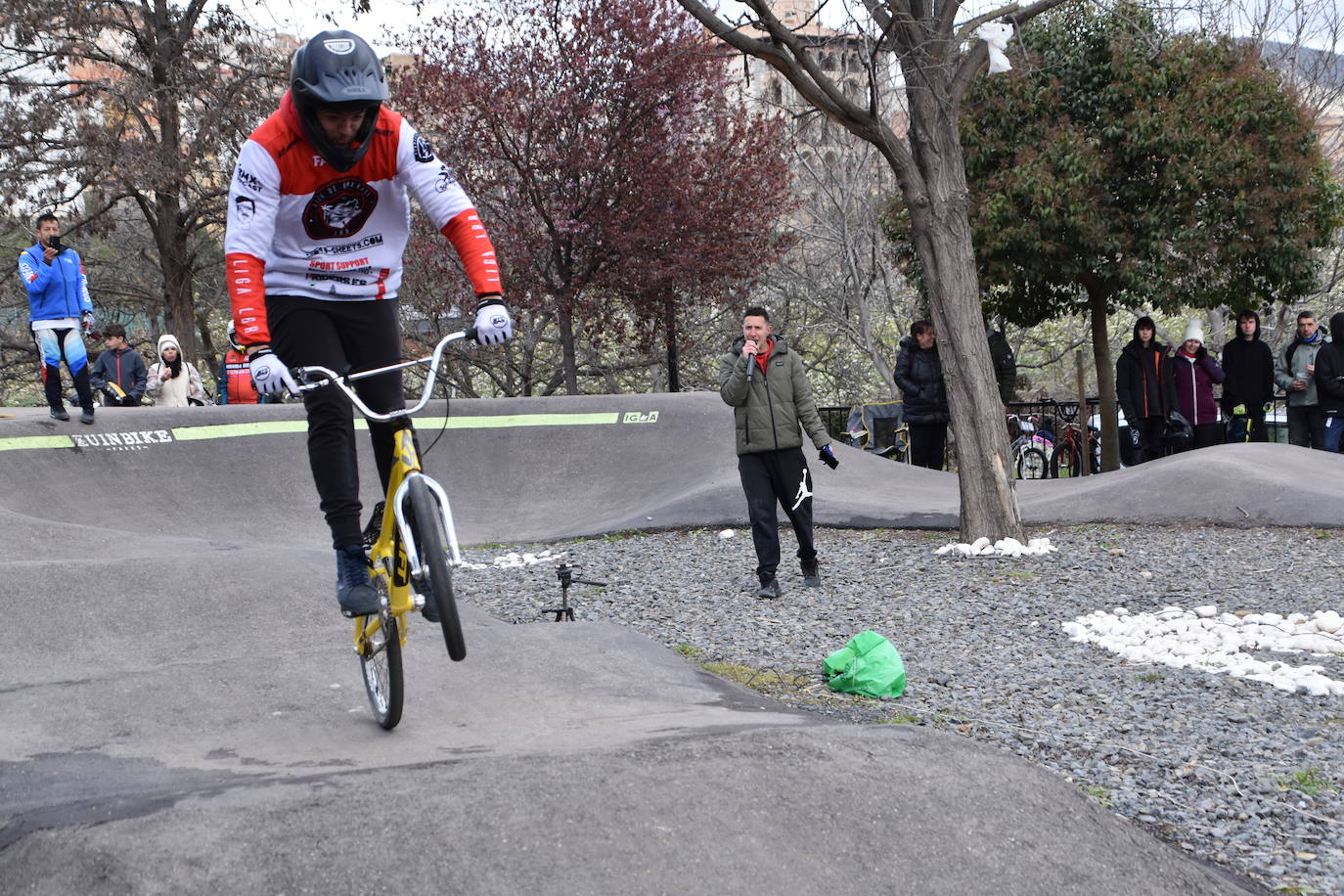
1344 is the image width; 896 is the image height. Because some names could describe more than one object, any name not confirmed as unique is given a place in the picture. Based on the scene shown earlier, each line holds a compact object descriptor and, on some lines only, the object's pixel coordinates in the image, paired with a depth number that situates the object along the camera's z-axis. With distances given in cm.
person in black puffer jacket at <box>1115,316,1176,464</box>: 1356
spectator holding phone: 1120
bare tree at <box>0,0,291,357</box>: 2033
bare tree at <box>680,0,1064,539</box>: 986
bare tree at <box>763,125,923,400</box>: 2184
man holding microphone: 809
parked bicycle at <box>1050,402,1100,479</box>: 1661
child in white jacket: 1606
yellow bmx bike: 384
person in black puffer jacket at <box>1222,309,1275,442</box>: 1394
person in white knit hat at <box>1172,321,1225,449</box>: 1379
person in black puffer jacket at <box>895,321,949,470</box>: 1384
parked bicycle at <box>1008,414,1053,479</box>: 1642
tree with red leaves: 1761
